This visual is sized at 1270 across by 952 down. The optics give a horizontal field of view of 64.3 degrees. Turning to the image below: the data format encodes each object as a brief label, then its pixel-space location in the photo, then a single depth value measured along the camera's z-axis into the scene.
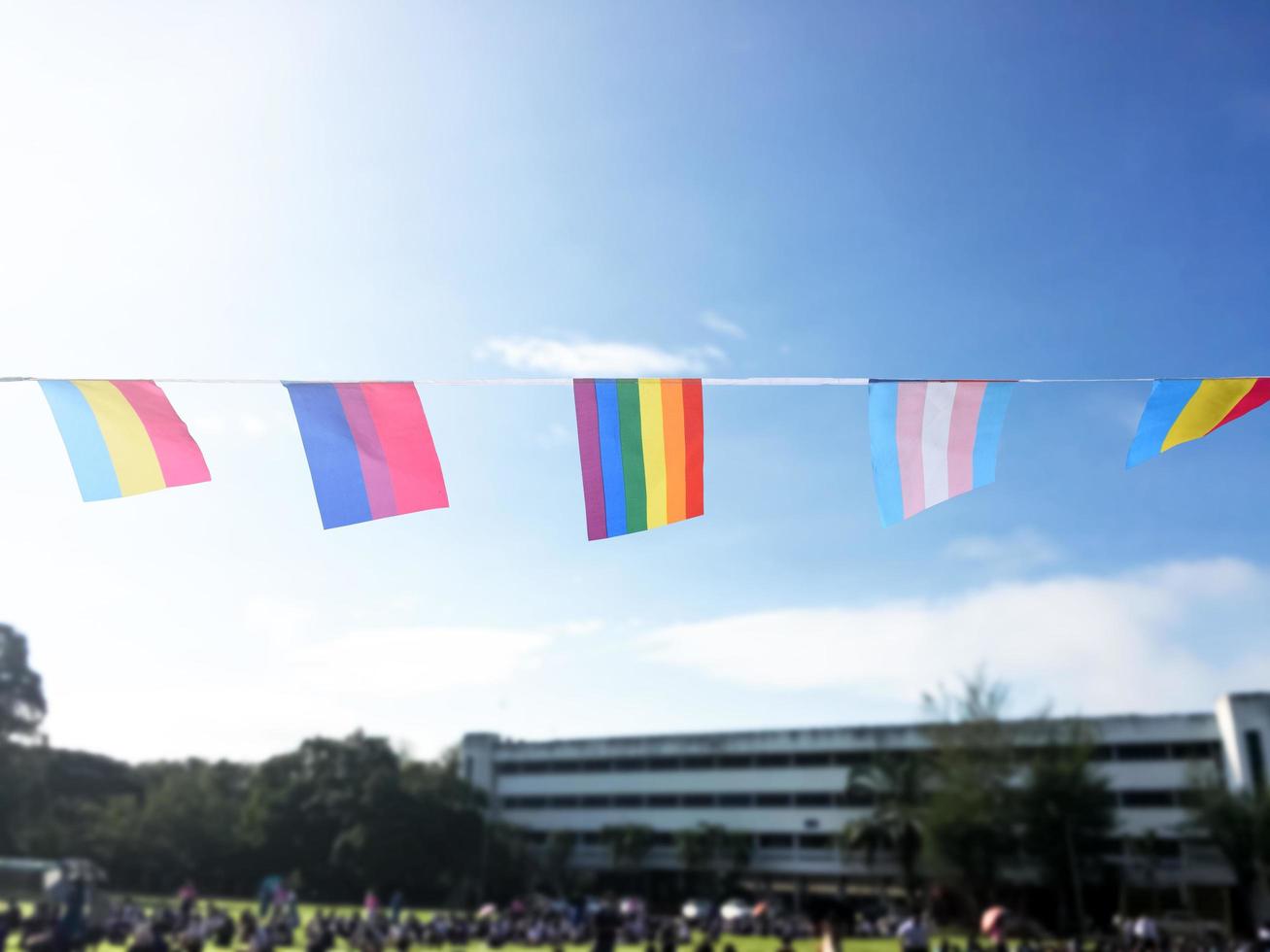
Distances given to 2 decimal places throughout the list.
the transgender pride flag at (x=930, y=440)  5.84
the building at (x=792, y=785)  38.59
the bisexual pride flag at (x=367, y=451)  5.46
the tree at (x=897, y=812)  41.12
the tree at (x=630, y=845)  49.56
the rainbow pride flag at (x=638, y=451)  5.79
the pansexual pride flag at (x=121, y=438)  5.41
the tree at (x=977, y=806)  37.25
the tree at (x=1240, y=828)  33.88
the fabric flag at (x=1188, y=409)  5.88
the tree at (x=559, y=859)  50.41
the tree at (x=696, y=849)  47.44
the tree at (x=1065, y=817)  36.78
